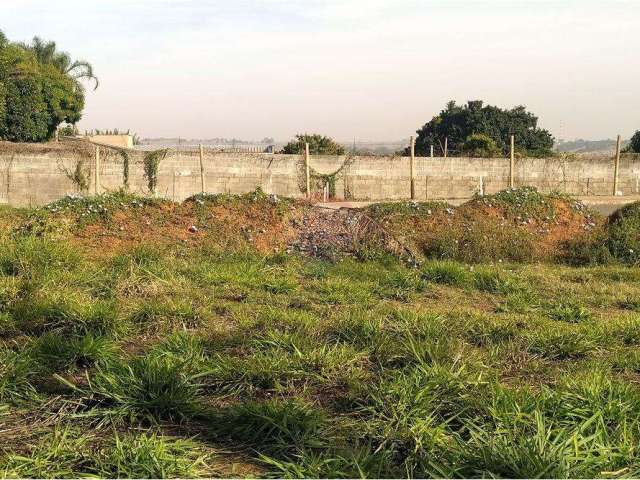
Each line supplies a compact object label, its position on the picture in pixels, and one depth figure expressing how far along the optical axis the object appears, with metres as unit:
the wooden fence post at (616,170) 18.81
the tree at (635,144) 26.67
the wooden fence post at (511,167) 17.42
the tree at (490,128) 33.31
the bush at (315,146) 23.00
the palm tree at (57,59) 32.28
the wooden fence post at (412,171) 16.77
